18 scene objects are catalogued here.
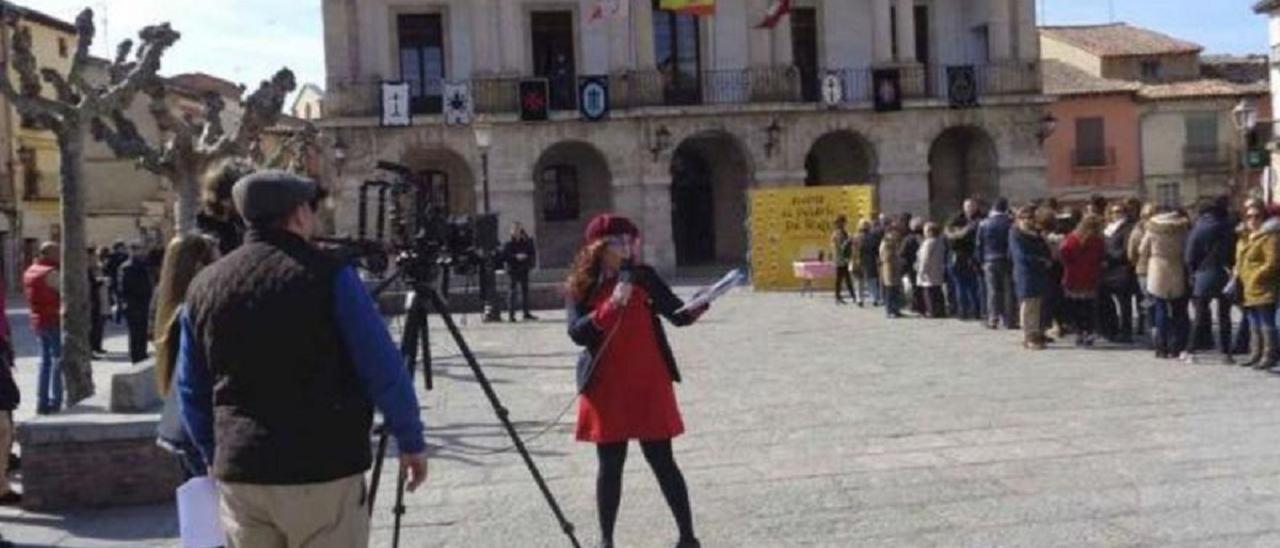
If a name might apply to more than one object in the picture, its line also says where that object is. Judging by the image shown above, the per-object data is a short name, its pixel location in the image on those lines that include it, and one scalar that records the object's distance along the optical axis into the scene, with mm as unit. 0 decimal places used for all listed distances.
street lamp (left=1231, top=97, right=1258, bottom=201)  30559
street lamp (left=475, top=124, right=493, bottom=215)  27891
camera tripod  6223
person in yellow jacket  13305
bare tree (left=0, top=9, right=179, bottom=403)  12398
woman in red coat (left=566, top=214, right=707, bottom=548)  6672
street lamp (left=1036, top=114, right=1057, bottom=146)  40625
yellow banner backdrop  30375
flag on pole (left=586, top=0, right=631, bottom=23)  33531
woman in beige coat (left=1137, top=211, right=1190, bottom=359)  14641
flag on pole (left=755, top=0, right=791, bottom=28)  33156
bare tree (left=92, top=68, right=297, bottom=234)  16812
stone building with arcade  38719
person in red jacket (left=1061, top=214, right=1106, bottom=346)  16156
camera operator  4246
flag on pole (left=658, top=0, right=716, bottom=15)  29703
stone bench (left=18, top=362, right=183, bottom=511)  8562
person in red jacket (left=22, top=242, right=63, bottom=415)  13953
